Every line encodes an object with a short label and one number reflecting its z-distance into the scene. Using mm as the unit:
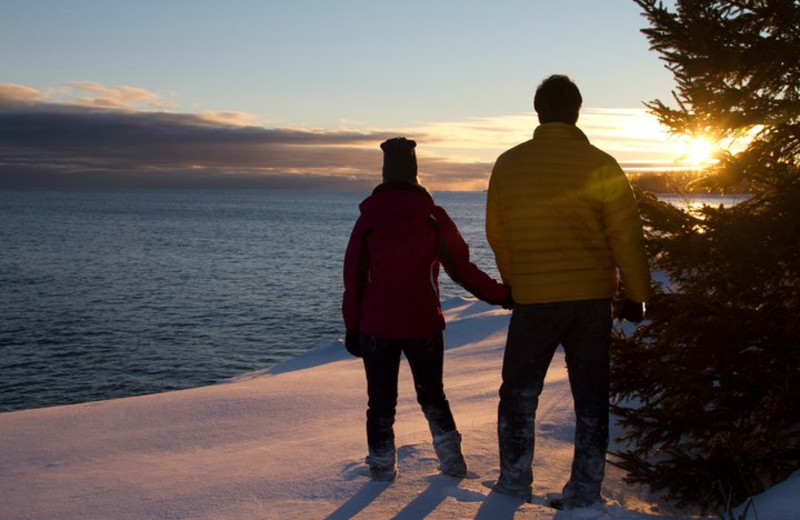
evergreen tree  4266
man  3889
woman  4430
